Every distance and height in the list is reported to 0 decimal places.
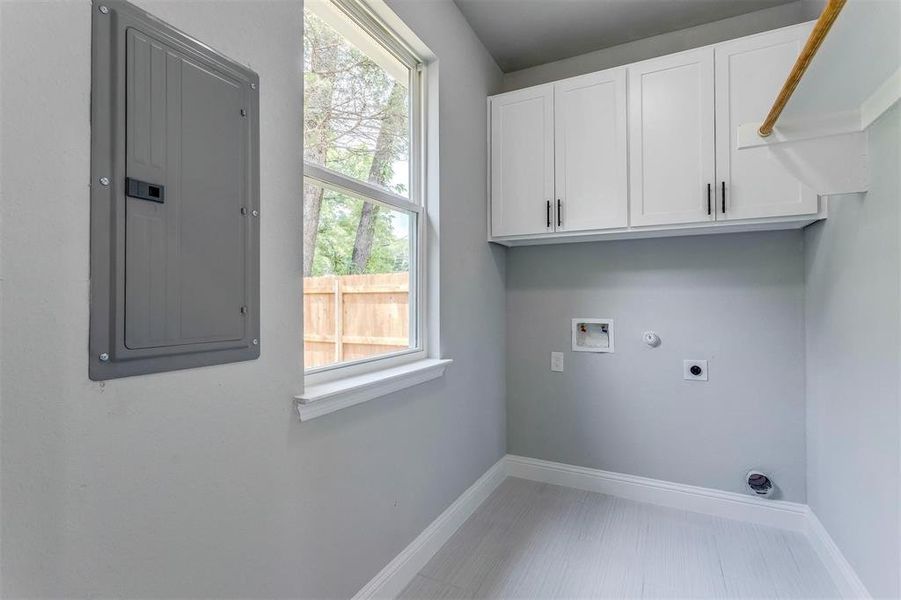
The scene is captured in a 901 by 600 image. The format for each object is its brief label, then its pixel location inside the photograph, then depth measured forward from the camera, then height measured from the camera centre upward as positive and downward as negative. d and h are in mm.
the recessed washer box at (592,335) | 2617 -194
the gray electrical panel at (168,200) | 847 +224
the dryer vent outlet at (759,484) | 2221 -924
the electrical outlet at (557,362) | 2735 -369
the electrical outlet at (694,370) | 2396 -370
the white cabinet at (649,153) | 1971 +771
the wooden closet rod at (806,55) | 917 +590
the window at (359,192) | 1460 +419
